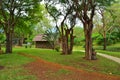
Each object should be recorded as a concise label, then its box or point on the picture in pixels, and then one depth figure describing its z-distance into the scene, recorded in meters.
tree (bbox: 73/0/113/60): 7.97
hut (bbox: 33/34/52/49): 18.45
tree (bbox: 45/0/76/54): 10.42
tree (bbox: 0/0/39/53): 10.59
